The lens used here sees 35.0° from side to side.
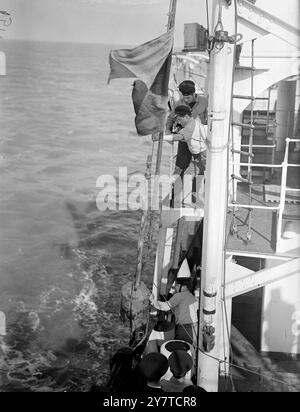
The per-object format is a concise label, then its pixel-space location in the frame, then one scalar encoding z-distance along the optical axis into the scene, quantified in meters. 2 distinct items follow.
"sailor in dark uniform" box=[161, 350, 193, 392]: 5.41
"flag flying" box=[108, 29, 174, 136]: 5.28
